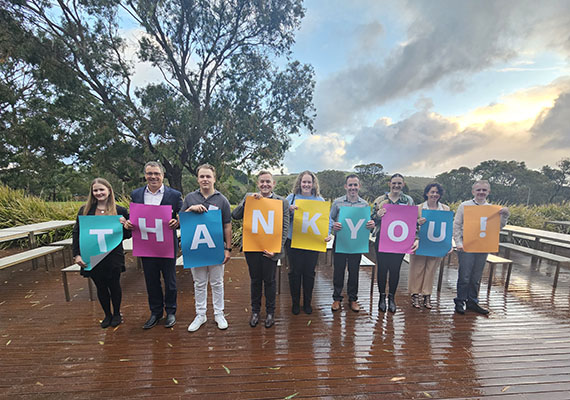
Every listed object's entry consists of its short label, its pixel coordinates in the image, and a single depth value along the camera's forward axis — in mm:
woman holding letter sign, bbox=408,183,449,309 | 3068
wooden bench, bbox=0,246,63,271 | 3479
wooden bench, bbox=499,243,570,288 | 4126
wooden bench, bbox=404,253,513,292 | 3811
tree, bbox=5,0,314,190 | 8531
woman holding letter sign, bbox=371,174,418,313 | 2953
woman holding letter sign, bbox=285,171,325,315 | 2877
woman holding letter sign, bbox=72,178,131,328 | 2508
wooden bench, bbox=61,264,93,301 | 3258
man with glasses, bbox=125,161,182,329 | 2516
